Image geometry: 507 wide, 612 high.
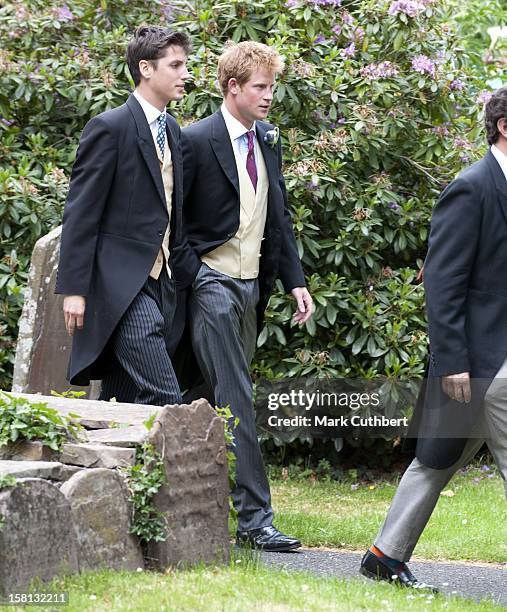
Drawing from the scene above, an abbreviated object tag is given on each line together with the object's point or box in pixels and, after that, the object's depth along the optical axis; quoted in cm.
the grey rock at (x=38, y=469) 823
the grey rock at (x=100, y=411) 983
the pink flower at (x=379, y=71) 1645
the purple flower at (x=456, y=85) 1684
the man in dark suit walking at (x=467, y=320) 929
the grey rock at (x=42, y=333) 1360
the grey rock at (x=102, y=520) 843
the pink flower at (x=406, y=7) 1648
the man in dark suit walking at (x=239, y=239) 1150
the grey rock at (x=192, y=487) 907
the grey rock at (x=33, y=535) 777
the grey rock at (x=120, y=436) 925
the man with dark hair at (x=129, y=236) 1055
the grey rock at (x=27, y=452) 923
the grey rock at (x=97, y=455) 911
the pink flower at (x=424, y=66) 1667
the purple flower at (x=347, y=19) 1686
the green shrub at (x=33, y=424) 923
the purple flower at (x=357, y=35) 1686
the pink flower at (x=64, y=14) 1716
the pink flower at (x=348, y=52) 1669
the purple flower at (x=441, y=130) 1686
